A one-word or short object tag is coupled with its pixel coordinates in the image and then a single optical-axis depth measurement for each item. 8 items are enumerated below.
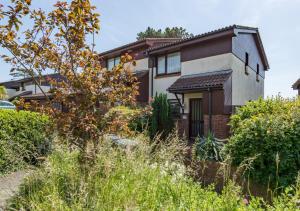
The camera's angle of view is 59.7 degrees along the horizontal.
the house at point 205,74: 13.86
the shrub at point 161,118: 14.22
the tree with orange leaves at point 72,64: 5.11
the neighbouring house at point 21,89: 33.12
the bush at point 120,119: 5.47
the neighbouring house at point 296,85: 18.67
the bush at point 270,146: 5.99
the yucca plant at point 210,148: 7.81
